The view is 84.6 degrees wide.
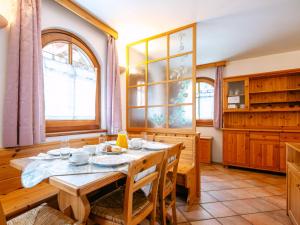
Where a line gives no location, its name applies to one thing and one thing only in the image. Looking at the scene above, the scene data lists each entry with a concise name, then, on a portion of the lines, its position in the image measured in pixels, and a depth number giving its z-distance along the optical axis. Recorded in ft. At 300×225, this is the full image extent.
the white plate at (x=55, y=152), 4.43
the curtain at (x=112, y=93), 8.39
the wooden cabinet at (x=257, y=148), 9.93
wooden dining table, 2.68
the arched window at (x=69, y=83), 6.45
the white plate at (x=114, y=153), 4.66
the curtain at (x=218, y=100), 12.68
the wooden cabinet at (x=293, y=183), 4.96
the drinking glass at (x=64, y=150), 4.23
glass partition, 7.69
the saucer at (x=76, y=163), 3.68
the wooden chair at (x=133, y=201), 3.12
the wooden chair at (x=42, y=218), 3.17
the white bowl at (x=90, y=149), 4.69
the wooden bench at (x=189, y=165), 6.48
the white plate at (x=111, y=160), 3.62
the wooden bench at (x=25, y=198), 3.96
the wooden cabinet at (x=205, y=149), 12.76
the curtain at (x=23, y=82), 4.83
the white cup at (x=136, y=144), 5.52
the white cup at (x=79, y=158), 3.69
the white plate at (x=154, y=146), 5.47
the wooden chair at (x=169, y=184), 4.34
